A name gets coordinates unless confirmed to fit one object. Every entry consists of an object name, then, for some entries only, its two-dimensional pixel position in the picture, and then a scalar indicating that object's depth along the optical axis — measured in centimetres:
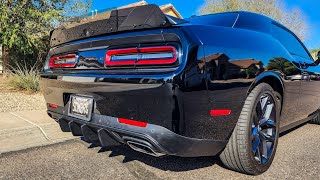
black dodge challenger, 153
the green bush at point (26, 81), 558
